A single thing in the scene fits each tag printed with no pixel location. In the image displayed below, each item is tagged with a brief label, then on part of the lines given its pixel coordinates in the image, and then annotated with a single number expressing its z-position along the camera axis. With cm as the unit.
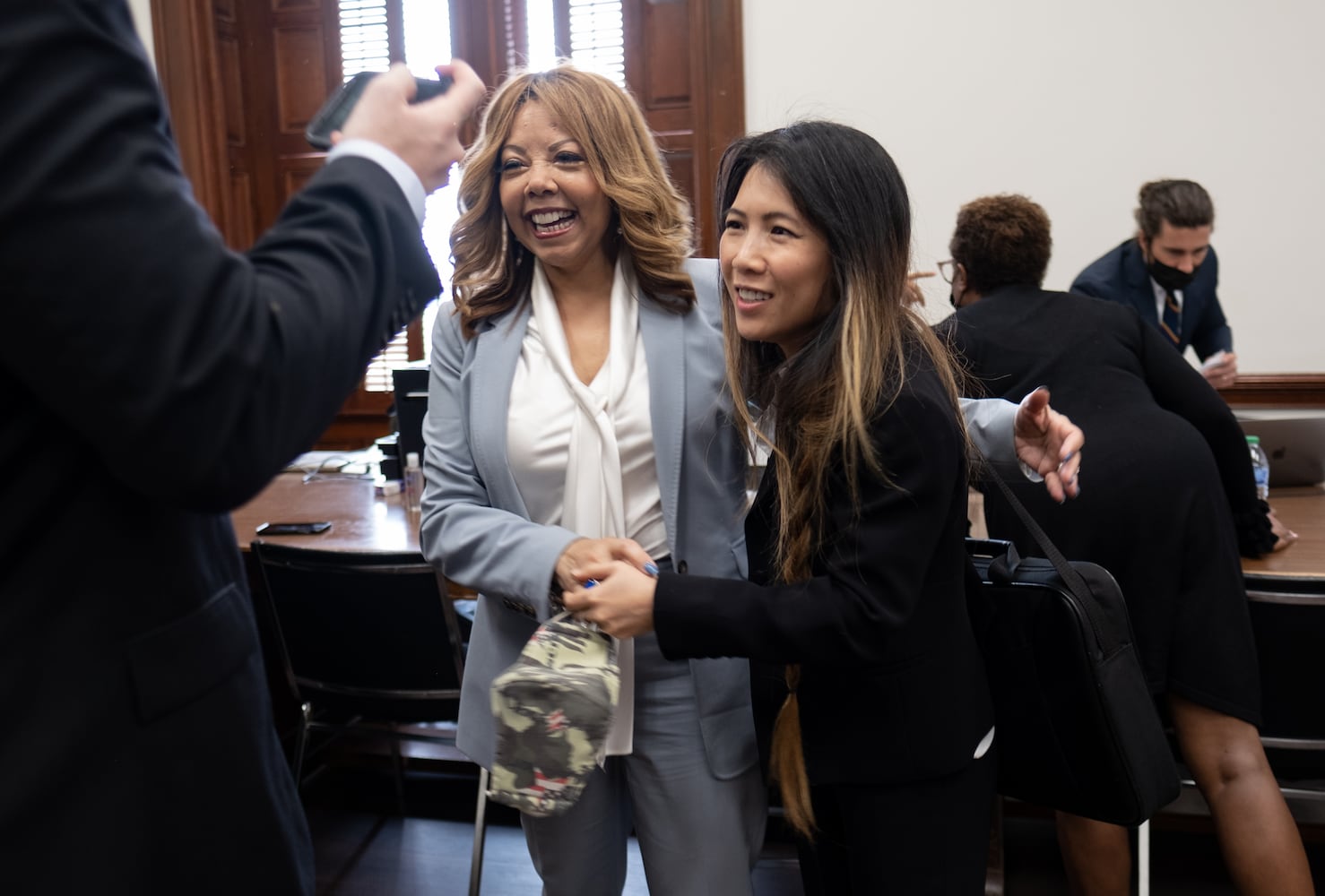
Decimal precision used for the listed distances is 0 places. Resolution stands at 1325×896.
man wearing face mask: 357
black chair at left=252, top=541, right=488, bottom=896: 254
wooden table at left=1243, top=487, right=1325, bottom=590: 212
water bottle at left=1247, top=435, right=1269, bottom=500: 279
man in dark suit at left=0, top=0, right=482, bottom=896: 62
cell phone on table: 306
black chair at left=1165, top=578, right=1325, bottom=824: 208
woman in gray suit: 162
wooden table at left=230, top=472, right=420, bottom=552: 296
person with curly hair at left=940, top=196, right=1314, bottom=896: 208
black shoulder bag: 150
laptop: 297
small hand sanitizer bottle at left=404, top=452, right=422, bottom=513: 328
